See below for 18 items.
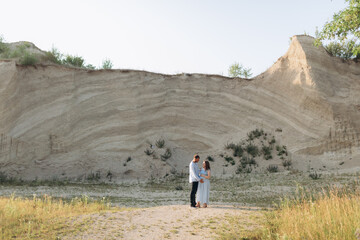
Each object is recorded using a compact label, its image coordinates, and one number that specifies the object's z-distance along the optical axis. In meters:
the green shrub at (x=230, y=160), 20.38
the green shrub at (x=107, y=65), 24.59
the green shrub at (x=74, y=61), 23.39
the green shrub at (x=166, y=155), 20.09
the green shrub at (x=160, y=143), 20.71
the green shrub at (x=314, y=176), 15.33
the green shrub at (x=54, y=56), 22.10
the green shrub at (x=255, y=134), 21.56
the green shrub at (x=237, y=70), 30.62
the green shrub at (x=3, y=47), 22.41
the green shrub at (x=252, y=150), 20.84
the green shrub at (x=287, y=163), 19.63
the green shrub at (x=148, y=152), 20.02
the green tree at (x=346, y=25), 12.12
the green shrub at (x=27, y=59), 19.77
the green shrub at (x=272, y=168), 19.53
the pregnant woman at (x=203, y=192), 8.53
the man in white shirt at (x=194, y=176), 8.57
